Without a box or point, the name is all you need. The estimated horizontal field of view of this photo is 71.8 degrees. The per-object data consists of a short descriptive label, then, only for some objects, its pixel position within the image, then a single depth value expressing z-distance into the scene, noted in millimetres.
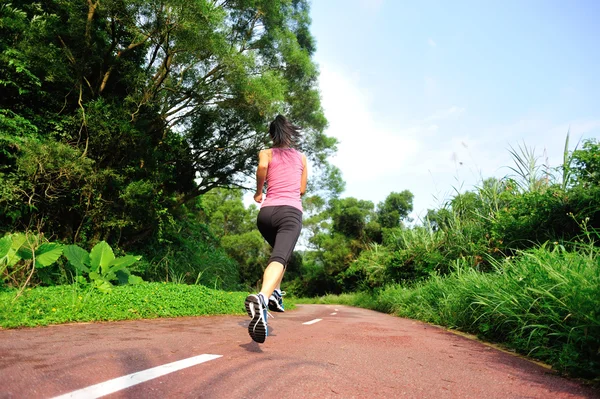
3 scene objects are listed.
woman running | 3518
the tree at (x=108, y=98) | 8867
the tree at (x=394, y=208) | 32594
